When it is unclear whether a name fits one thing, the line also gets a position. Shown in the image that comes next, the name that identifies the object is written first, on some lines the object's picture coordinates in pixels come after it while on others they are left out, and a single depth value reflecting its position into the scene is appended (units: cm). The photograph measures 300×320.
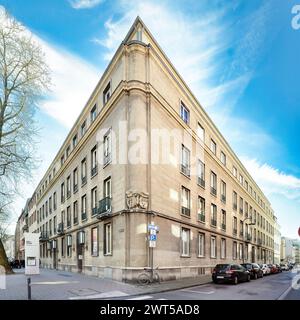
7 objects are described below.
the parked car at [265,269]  3242
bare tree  2127
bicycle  1692
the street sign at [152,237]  1699
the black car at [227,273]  1920
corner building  1841
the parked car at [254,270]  2566
